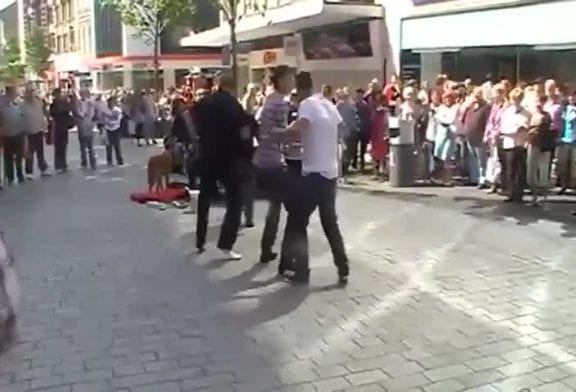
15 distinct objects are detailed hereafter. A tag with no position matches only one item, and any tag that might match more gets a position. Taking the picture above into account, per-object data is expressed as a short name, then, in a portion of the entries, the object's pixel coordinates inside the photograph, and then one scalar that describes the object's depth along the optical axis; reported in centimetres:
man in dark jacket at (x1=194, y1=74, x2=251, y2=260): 851
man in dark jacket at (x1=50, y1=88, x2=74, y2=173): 1947
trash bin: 1498
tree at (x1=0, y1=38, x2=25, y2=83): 7159
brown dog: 1414
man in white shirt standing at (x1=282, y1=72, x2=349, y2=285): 738
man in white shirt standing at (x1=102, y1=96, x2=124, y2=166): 2115
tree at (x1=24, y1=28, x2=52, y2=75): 7131
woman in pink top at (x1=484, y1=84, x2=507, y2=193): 1321
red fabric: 1360
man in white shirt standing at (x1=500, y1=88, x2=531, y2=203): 1233
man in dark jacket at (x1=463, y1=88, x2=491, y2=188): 1392
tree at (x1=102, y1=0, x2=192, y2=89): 3947
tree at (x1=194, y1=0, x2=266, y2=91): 2317
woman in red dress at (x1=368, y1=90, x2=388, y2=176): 1652
